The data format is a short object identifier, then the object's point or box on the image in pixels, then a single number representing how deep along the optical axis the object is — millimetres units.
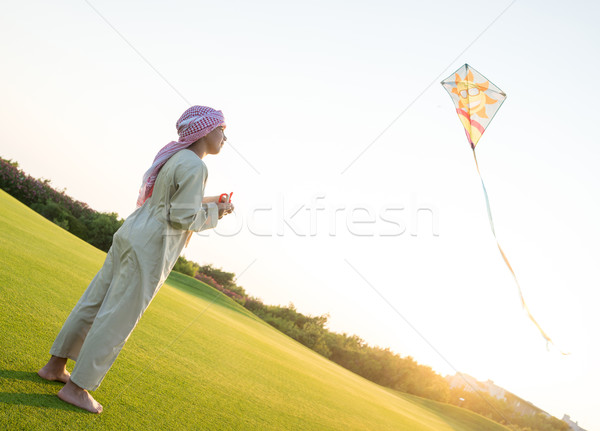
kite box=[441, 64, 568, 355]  4750
